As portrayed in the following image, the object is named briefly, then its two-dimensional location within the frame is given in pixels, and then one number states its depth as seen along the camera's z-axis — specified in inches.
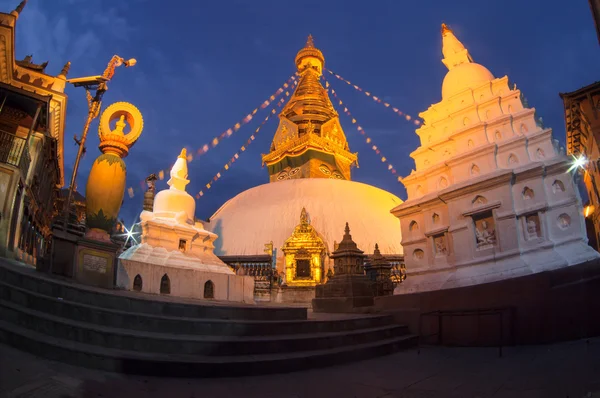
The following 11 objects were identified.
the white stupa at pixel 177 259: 464.4
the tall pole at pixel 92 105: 389.8
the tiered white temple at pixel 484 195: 448.5
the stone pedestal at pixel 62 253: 292.2
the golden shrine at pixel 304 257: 946.7
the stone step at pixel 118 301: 231.0
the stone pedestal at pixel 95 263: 301.9
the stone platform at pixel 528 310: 295.3
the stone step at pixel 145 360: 176.9
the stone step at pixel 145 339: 194.9
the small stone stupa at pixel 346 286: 469.7
